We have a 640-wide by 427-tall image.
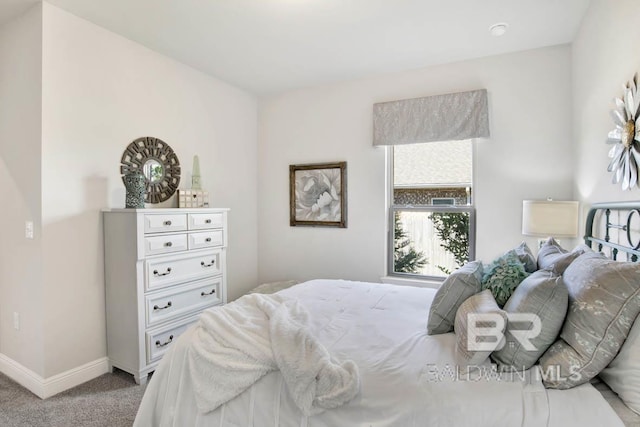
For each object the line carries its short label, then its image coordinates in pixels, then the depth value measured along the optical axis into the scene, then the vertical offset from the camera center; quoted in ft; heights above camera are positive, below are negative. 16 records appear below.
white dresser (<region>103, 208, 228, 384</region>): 8.00 -1.77
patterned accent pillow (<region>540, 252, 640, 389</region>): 3.66 -1.30
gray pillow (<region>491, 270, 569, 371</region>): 4.00 -1.38
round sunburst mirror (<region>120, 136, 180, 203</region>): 9.31 +1.30
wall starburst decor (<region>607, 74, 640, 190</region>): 5.36 +1.17
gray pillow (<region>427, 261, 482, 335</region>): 5.21 -1.42
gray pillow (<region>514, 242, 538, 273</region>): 6.01 -0.96
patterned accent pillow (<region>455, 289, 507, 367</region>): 4.11 -1.59
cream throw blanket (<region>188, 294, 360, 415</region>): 4.01 -1.96
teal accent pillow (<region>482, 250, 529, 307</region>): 5.03 -1.07
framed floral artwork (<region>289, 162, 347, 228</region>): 12.39 +0.55
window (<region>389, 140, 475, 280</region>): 10.97 -0.01
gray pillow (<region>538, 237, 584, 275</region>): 5.14 -0.82
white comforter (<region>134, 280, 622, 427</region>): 3.64 -2.14
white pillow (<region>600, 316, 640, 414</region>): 3.47 -1.74
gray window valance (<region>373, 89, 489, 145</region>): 10.32 +2.88
